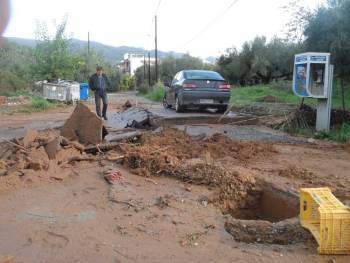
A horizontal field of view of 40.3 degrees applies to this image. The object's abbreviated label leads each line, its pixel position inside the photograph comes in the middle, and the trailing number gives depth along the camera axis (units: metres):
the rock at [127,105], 24.43
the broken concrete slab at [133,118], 14.21
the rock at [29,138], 9.01
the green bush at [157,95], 34.80
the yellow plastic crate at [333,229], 4.56
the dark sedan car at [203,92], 16.94
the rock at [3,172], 7.51
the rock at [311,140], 11.40
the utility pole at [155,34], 50.86
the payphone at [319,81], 12.41
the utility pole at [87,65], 67.49
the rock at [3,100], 30.66
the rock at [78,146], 9.27
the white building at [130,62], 122.16
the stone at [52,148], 8.46
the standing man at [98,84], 15.62
